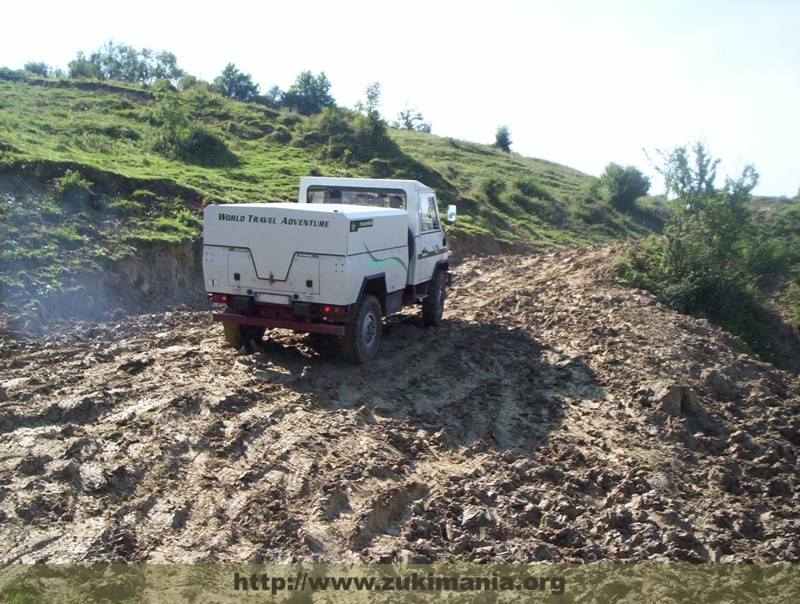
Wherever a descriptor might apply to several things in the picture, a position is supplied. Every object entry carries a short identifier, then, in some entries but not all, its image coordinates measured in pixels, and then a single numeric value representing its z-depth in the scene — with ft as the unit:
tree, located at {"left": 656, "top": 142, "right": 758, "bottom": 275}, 53.01
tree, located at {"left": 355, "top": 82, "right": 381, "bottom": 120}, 108.58
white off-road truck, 29.09
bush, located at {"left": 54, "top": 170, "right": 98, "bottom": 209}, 44.80
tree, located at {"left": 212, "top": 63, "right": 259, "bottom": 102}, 159.74
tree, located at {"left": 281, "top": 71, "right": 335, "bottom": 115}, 155.33
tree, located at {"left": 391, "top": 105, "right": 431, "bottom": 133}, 193.36
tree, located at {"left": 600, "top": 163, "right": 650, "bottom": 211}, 133.08
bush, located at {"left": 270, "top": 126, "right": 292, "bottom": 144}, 100.58
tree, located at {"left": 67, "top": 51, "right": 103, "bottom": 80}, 140.77
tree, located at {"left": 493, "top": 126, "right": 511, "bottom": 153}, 188.14
